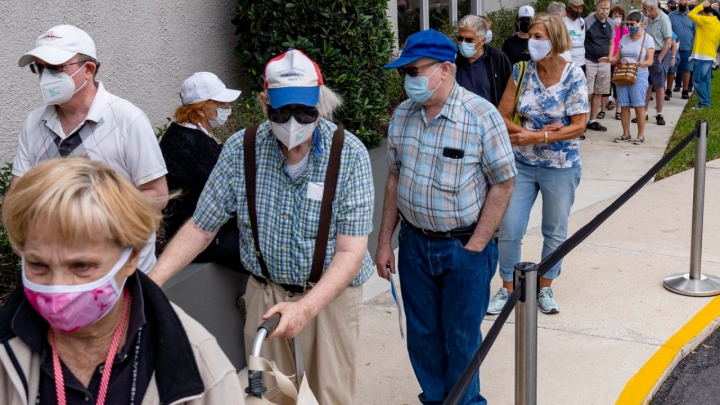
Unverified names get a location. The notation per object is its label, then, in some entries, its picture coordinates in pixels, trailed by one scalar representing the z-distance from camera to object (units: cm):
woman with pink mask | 175
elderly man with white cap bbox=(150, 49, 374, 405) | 303
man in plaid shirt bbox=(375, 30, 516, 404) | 378
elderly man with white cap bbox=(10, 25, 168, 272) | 350
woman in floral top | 501
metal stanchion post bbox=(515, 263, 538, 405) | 311
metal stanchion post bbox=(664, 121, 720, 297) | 587
